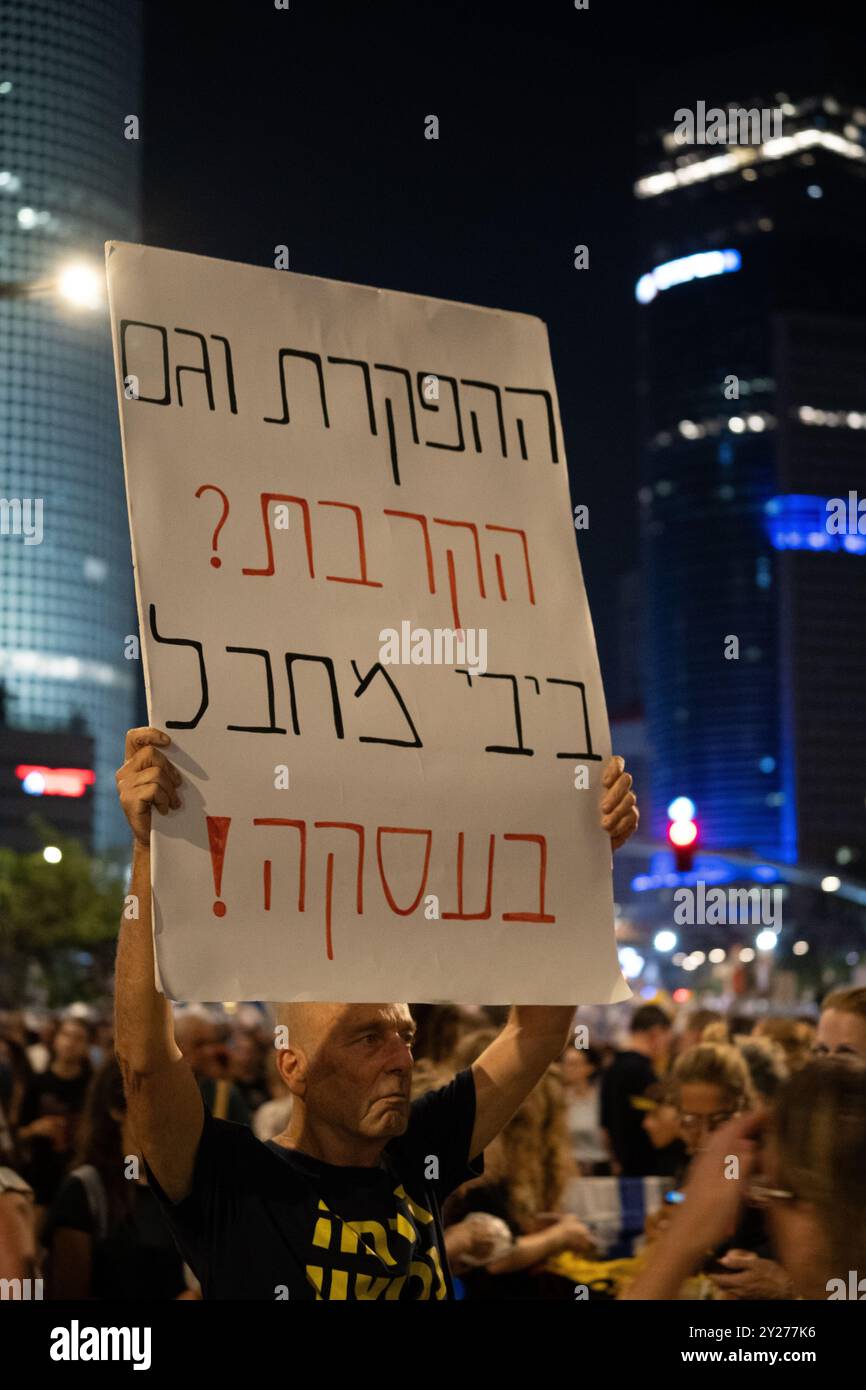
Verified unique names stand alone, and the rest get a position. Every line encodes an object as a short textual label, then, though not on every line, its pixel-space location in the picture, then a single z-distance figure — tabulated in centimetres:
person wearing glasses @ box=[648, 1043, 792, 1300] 497
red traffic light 1248
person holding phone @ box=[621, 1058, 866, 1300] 244
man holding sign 272
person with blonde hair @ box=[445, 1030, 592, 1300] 480
